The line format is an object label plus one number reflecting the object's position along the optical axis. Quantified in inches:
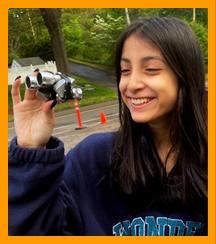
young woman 48.9
